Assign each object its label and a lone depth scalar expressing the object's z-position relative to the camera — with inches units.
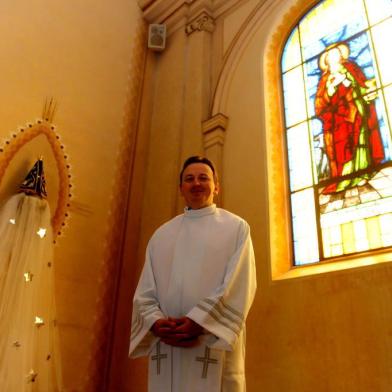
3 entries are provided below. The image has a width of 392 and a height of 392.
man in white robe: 74.6
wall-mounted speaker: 228.5
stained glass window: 134.3
